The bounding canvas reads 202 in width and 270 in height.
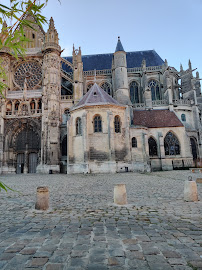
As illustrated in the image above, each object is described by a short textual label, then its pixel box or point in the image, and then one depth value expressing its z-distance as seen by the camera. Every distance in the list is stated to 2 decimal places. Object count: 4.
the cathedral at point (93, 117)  18.67
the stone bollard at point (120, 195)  4.78
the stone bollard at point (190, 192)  4.93
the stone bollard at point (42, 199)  4.37
